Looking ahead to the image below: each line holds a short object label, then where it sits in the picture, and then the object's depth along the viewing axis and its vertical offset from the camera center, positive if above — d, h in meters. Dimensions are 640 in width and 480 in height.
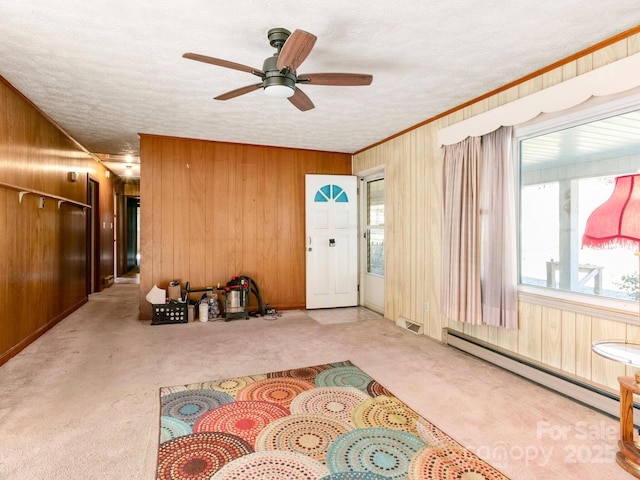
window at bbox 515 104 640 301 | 2.41 +0.32
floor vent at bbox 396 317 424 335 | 4.21 -1.08
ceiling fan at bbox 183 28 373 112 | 2.09 +1.07
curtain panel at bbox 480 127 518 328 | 3.04 +0.04
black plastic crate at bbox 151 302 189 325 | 4.60 -0.98
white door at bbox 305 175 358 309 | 5.54 -0.07
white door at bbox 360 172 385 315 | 5.36 -0.10
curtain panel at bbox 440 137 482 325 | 3.32 +0.02
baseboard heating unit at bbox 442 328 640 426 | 2.33 -1.05
